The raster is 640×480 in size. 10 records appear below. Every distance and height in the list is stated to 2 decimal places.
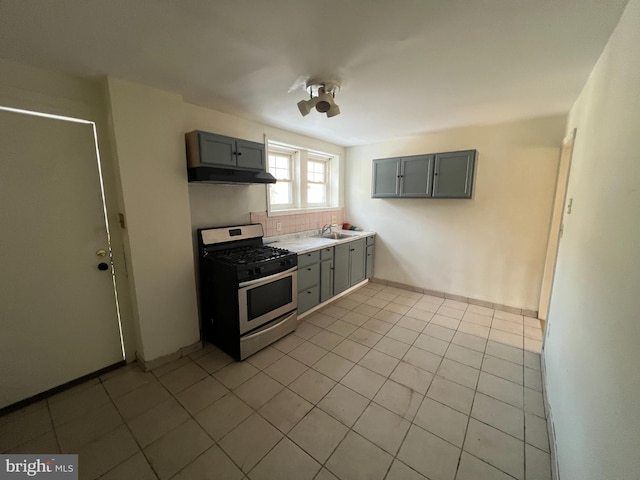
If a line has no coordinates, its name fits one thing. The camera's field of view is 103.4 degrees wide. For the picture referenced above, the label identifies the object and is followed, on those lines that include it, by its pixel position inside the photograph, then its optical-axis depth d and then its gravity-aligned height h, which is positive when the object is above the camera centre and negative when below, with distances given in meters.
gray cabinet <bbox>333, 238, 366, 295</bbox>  3.48 -0.92
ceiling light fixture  1.92 +0.77
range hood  2.20 +0.24
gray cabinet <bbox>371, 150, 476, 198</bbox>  3.17 +0.34
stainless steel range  2.25 -0.86
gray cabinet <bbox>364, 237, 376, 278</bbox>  4.11 -0.92
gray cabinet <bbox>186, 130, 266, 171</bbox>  2.21 +0.46
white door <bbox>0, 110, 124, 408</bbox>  1.67 -0.40
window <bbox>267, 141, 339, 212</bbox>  3.48 +0.36
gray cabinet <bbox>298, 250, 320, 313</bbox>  2.91 -0.94
